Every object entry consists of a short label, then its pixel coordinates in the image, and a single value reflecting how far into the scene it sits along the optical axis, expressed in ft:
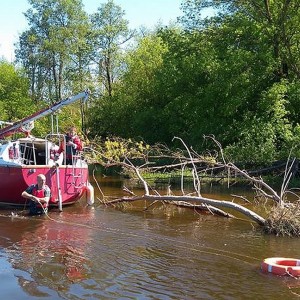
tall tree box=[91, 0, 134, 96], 149.28
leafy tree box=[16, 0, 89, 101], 144.97
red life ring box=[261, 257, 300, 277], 26.71
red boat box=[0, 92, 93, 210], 48.49
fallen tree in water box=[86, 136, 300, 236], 37.27
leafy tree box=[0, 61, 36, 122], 155.53
